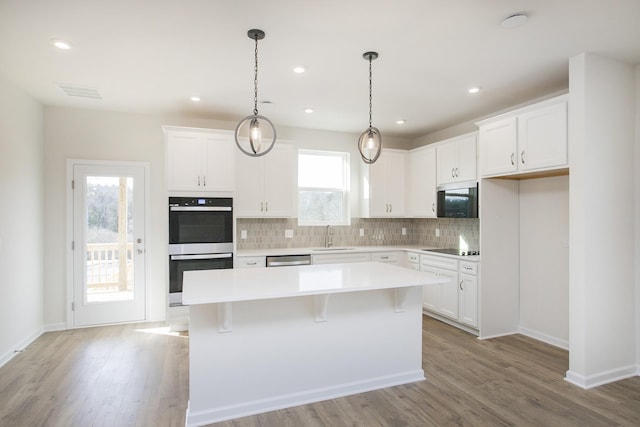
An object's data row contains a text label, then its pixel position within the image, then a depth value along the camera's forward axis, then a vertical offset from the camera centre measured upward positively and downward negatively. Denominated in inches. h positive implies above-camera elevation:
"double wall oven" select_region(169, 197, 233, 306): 166.2 -10.4
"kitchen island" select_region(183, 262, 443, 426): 94.0 -35.7
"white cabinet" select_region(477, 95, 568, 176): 124.9 +28.2
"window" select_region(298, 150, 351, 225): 212.7 +15.7
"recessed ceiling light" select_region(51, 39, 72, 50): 106.2 +51.2
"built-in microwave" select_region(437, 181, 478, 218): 167.6 +6.6
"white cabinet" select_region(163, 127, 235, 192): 167.9 +26.1
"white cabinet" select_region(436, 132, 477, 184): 170.6 +27.2
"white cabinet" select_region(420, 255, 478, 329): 162.2 -37.7
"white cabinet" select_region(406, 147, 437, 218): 198.7 +17.4
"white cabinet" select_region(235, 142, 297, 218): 183.9 +15.8
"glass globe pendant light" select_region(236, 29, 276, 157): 100.5 +24.0
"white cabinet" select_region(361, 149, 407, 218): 213.2 +16.6
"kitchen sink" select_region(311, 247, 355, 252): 199.6 -19.6
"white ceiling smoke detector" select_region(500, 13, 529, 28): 91.6 +50.1
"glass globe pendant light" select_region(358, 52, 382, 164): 111.0 +21.5
